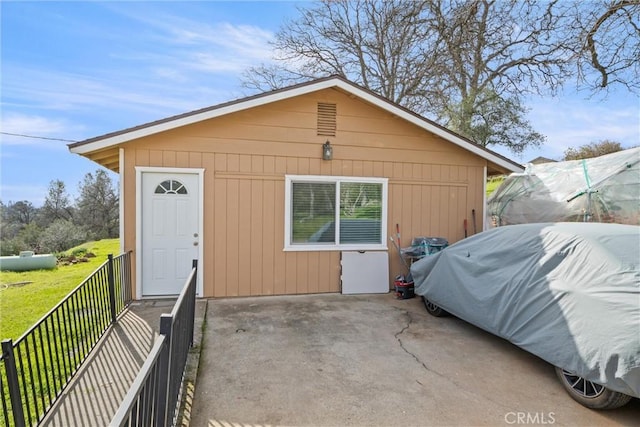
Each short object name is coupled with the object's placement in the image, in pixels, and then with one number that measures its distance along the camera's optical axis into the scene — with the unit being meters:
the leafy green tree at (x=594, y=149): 13.16
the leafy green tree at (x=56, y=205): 19.41
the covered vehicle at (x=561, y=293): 2.42
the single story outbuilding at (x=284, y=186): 5.59
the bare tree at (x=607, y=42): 7.24
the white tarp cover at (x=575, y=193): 6.86
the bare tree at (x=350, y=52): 14.20
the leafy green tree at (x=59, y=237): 14.48
